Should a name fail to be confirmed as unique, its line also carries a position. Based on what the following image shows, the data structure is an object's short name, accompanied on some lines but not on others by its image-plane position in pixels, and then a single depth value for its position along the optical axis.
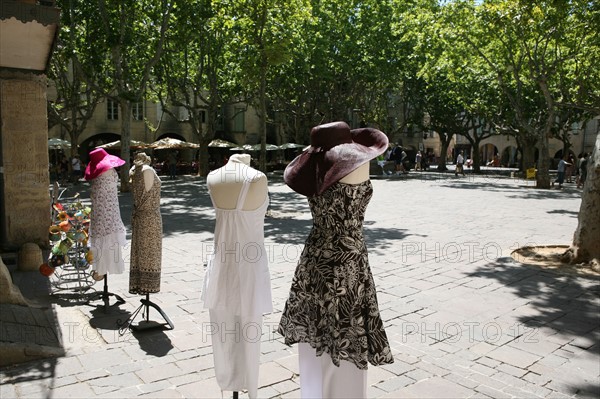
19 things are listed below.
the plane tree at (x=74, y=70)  16.20
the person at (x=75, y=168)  23.94
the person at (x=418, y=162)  40.00
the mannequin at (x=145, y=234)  4.71
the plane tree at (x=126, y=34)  16.28
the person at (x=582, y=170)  20.95
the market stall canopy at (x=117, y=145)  29.78
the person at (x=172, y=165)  29.36
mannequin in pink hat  5.51
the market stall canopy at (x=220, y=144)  34.75
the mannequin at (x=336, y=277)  2.83
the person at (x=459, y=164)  31.38
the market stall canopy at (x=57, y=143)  27.92
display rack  5.93
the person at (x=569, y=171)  26.76
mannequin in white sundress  3.31
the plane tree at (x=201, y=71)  20.42
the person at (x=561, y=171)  22.44
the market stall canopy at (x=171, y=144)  31.33
